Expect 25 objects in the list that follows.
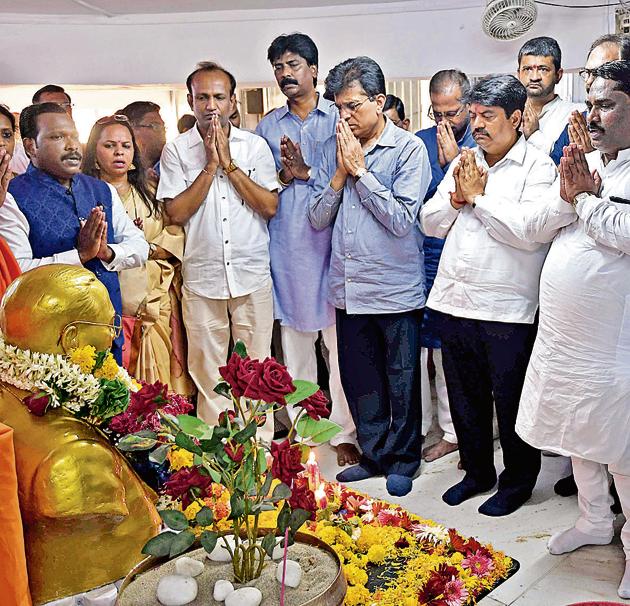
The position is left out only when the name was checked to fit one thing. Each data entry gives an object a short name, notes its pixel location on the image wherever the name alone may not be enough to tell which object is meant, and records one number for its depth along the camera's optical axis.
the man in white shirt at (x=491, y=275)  3.28
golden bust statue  2.00
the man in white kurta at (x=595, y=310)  2.77
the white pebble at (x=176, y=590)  1.72
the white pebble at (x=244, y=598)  1.70
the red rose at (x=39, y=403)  2.02
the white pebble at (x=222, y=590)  1.75
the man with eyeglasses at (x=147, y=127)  4.32
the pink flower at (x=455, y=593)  2.66
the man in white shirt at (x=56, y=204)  3.43
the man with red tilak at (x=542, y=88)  4.00
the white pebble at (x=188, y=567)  1.81
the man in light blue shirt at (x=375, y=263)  3.63
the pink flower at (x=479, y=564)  2.89
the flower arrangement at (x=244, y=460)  1.72
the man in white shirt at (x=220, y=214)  3.89
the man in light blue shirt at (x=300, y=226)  3.98
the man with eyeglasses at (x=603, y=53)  3.55
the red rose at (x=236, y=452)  1.76
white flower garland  2.04
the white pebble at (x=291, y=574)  1.77
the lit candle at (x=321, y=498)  2.74
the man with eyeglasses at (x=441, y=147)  4.02
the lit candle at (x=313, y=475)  2.73
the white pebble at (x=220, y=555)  1.90
